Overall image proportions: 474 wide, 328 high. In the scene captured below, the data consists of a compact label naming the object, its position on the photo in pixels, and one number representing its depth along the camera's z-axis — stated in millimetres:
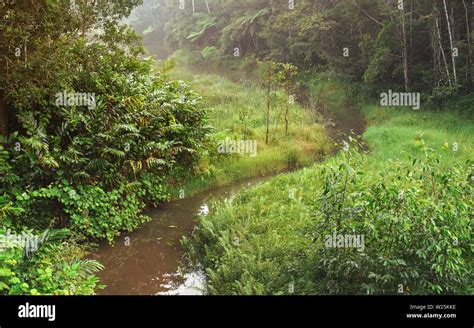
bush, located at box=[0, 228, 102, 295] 5852
